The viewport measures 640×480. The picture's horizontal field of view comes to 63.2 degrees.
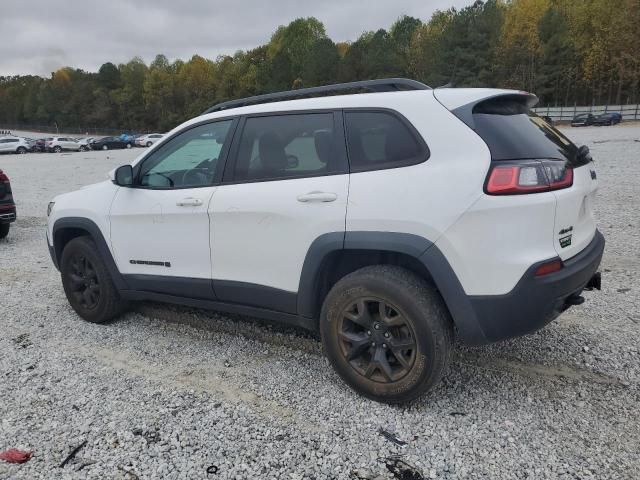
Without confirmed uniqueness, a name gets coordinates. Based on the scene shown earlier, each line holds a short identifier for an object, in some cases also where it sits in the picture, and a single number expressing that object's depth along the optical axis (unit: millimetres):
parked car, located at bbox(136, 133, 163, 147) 49609
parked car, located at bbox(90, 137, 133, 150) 46656
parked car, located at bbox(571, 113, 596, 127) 46081
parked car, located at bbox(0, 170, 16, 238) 7844
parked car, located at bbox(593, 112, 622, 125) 45062
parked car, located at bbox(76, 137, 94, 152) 45397
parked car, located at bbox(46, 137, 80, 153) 43062
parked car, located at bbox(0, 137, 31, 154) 40625
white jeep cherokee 2693
